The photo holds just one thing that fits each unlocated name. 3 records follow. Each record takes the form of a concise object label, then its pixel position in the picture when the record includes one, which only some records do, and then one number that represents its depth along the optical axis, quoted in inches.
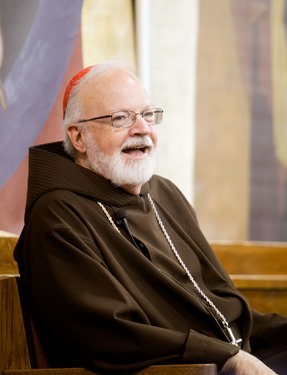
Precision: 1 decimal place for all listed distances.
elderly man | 202.2
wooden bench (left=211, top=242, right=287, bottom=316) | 346.2
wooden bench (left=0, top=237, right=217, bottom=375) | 205.6
